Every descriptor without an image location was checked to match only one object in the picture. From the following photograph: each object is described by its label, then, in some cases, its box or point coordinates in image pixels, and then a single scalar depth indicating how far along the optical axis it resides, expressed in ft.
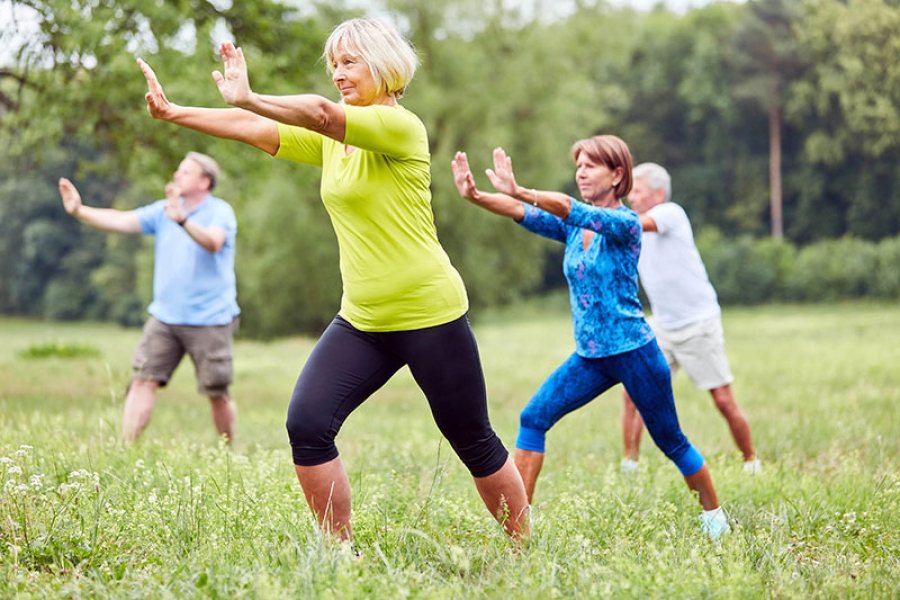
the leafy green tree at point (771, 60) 156.97
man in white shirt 22.26
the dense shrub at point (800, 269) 128.06
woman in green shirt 12.25
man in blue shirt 22.40
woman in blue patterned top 15.88
